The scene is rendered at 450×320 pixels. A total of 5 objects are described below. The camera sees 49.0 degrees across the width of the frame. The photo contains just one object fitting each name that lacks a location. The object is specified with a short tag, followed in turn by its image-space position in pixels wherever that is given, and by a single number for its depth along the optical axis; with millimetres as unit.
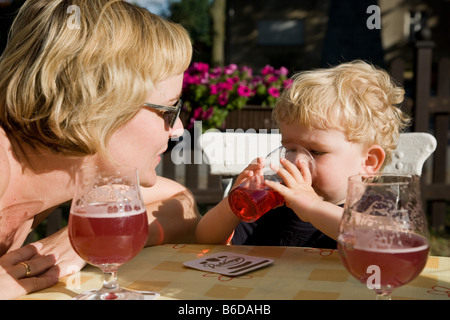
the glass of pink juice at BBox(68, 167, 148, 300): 1157
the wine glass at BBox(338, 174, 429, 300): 967
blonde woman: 1494
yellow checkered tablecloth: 1196
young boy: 2066
